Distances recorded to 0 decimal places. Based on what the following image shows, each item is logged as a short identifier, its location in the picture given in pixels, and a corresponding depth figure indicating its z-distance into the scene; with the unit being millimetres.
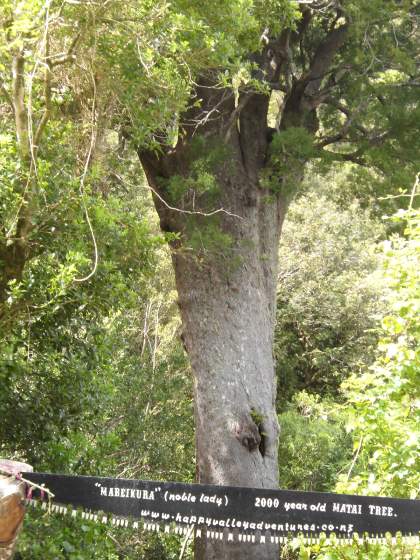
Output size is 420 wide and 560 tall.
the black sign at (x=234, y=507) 3010
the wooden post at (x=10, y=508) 2826
